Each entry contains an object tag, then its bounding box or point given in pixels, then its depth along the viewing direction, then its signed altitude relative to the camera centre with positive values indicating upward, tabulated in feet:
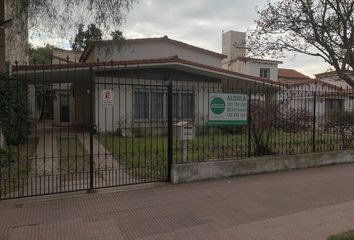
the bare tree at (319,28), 35.32 +8.46
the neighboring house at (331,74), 37.96 +4.11
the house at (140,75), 51.60 +5.50
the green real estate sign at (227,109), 27.40 +0.08
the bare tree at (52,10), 28.19 +8.11
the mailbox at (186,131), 26.03 -1.50
